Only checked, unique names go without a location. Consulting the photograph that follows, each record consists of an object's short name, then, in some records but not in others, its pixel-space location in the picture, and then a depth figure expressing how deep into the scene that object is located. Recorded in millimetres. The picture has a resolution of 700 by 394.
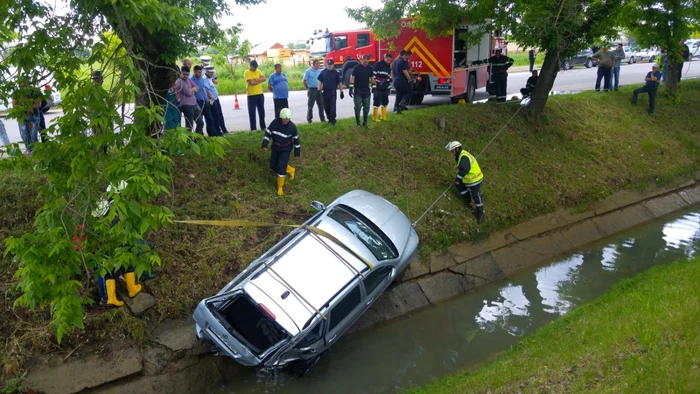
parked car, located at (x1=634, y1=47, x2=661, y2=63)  41031
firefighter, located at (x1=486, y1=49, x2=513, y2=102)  19047
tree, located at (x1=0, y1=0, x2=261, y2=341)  5508
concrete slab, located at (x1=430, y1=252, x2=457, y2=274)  11609
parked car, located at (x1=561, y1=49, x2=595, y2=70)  35619
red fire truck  17484
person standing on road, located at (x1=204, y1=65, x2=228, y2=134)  13234
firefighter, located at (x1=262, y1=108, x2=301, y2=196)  11055
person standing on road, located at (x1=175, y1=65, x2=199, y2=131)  11509
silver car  7688
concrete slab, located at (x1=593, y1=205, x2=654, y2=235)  14859
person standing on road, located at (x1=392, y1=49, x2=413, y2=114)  15352
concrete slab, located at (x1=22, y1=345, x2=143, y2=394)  7688
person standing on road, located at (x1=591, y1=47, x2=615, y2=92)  20188
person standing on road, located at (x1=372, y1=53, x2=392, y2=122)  14398
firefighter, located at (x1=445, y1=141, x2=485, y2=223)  12055
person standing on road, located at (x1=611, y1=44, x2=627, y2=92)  21053
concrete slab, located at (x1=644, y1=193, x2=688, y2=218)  16141
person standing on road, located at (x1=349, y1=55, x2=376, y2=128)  13789
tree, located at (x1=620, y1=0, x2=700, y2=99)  17312
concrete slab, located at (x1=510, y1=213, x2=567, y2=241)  13492
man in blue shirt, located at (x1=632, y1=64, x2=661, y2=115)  19531
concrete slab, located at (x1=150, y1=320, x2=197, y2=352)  8648
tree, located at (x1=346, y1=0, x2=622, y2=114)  14719
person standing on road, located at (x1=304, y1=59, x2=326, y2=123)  14945
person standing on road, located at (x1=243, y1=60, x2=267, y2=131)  13336
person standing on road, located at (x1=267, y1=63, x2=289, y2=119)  13641
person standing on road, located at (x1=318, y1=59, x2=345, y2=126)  13891
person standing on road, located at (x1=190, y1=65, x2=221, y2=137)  12352
